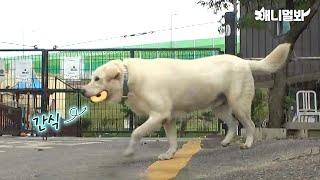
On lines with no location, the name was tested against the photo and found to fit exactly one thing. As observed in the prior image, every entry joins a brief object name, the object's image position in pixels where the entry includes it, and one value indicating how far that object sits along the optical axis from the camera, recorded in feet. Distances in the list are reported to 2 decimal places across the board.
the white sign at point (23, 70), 52.37
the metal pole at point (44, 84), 51.97
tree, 39.17
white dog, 23.48
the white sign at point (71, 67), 52.01
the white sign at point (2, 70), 53.93
